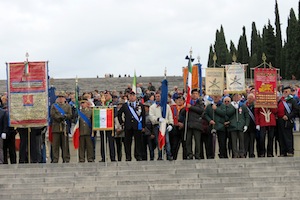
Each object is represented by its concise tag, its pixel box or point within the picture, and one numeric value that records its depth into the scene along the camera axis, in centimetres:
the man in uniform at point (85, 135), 1820
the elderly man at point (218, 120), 1833
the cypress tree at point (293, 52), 5200
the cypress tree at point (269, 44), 5569
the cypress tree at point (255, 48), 5744
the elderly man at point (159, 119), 1834
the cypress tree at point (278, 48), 5559
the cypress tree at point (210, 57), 6778
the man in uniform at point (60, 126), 1811
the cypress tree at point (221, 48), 6456
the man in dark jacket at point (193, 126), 1816
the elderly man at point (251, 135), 1874
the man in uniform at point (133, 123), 1830
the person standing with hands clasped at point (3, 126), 1797
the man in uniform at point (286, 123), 1850
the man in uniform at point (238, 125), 1834
